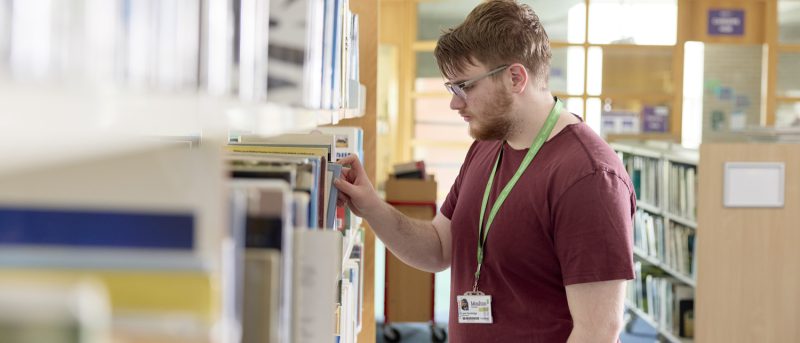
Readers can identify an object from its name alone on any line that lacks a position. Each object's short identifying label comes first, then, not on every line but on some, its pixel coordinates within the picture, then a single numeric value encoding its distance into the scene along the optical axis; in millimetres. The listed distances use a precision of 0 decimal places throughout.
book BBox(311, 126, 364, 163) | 3046
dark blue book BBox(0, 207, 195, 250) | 607
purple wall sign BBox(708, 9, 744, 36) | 10055
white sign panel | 5176
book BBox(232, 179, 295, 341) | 881
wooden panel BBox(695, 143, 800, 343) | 5195
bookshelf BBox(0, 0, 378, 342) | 472
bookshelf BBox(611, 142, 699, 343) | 5730
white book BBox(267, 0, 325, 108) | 1117
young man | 1979
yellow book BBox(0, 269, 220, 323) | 610
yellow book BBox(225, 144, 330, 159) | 1838
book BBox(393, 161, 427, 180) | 6234
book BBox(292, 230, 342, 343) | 1078
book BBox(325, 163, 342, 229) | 1854
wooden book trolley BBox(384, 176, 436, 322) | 5969
